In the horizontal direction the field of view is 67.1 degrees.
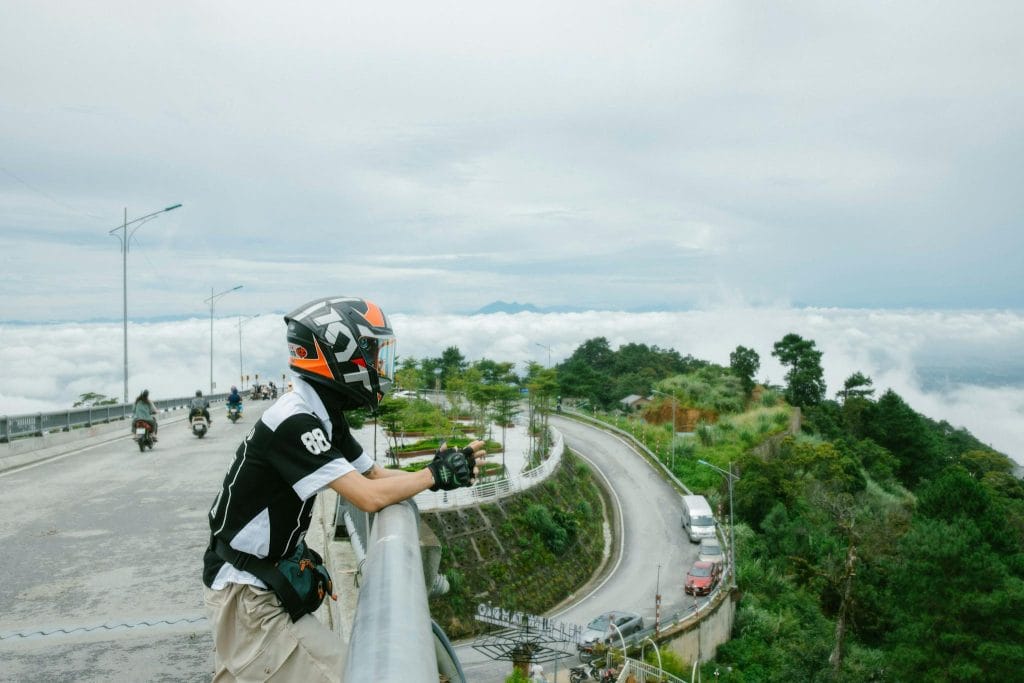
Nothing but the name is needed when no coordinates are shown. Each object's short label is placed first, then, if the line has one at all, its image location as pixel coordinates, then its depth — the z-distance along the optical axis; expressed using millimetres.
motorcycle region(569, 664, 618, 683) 24406
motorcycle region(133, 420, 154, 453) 15008
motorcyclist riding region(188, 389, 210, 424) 18938
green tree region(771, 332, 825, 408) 84625
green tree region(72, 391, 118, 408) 69112
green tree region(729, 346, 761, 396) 83688
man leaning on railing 2594
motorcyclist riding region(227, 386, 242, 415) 26320
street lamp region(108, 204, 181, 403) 28509
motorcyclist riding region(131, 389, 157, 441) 15188
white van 42438
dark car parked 26620
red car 34594
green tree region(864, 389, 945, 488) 74188
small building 85888
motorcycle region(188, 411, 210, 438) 18750
